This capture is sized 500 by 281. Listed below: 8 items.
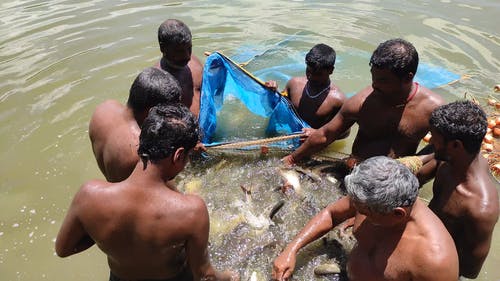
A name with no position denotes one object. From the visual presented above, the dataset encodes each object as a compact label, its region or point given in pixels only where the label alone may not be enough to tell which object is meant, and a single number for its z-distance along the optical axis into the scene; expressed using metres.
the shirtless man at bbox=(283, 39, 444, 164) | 3.24
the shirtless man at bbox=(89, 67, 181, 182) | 2.68
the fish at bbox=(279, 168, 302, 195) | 3.97
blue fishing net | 4.48
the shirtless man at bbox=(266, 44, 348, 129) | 4.14
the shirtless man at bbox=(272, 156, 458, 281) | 2.14
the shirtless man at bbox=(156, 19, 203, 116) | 3.87
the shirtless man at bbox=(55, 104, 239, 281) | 2.02
